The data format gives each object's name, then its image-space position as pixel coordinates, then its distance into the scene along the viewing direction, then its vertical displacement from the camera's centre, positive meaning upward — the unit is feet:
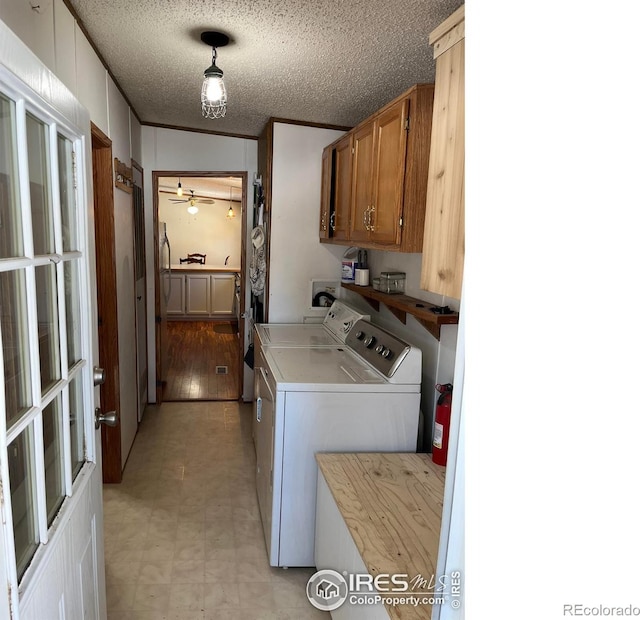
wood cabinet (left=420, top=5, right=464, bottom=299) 4.22 +0.61
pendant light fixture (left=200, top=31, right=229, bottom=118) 6.46 +1.99
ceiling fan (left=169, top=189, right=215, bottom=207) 26.96 +1.81
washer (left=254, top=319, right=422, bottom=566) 6.91 -2.67
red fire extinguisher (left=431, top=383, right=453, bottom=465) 6.33 -2.39
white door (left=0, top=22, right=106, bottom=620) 3.06 -0.93
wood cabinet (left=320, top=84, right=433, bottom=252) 6.24 +0.94
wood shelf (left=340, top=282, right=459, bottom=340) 6.37 -1.01
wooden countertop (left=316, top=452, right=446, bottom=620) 4.55 -2.99
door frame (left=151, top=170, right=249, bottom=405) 13.28 -0.70
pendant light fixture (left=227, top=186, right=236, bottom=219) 28.41 +1.24
